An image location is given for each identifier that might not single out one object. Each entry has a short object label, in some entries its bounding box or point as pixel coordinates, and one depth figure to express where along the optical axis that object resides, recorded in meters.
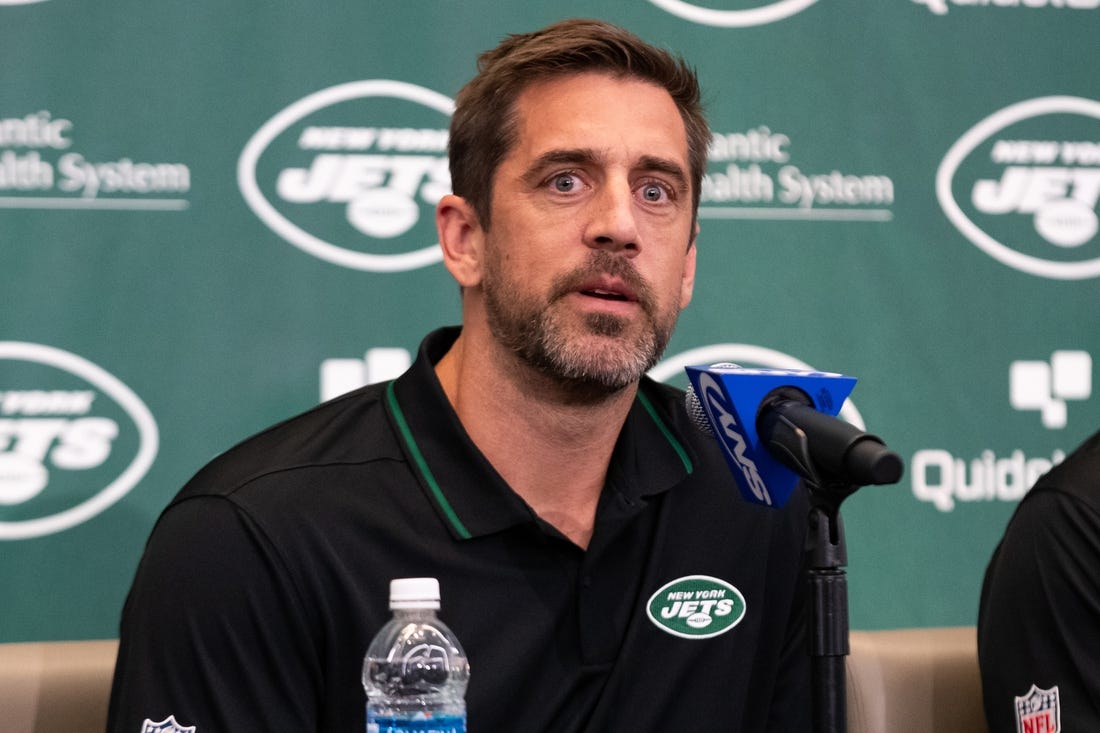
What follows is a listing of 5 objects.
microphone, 3.93
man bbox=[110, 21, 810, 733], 4.19
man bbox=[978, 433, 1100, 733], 4.33
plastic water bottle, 4.19
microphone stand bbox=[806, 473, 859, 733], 3.99
